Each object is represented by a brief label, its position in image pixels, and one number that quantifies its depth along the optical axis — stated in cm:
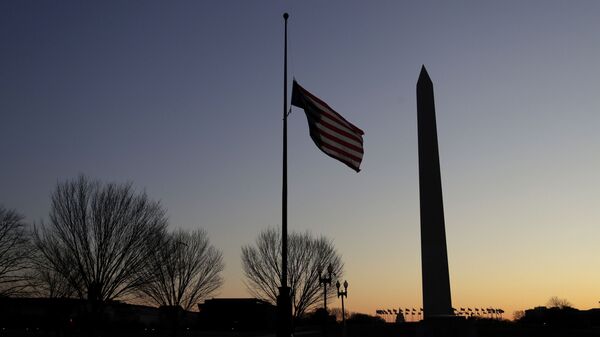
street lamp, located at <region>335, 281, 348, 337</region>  4260
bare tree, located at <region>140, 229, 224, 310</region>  4697
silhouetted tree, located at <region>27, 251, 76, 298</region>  4541
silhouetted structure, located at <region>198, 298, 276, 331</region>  8262
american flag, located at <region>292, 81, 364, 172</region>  1667
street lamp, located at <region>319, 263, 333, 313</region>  3931
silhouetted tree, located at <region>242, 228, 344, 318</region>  5362
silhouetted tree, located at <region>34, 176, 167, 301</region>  3219
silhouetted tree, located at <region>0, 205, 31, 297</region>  4638
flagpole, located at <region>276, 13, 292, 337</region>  1216
